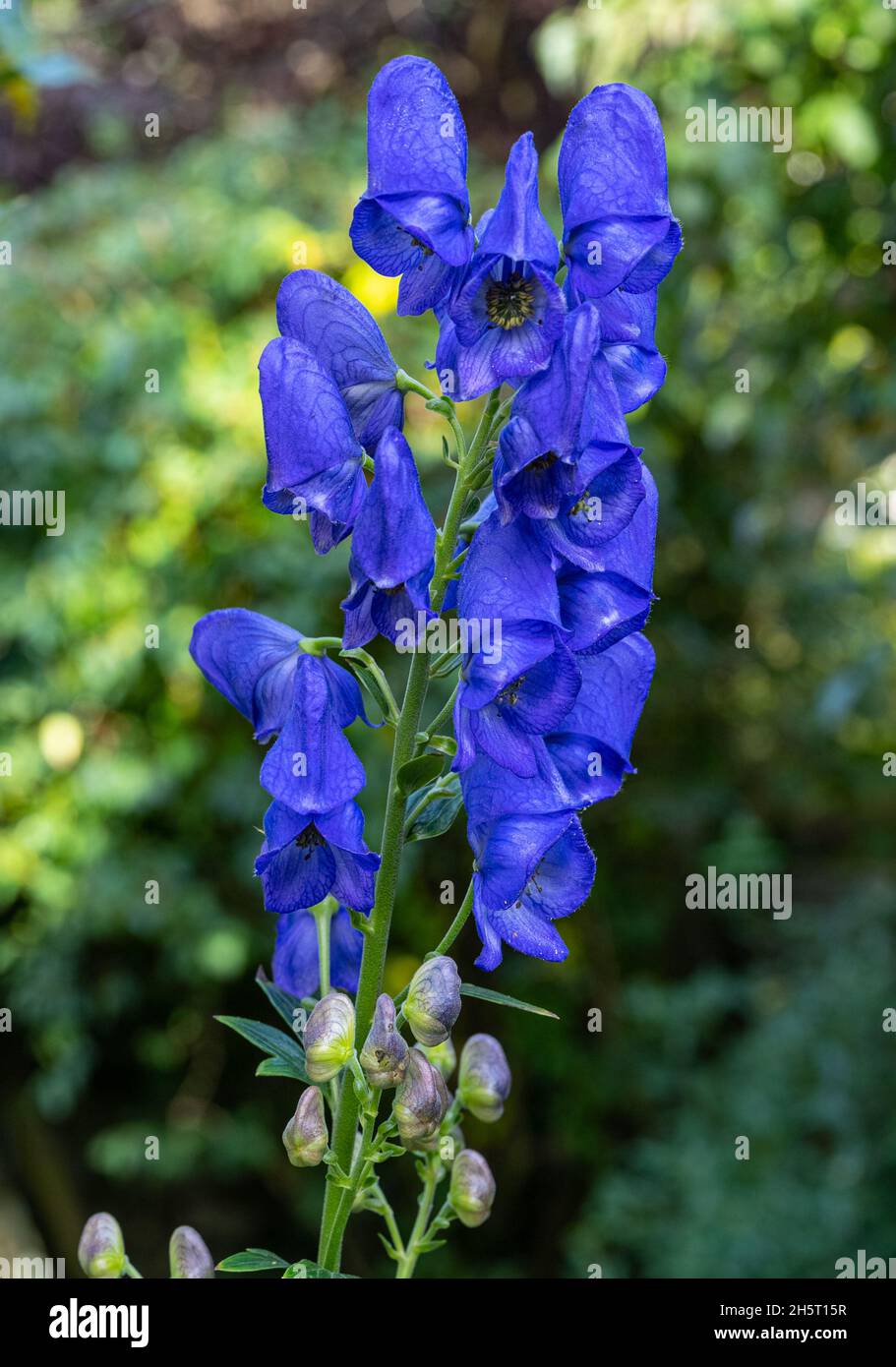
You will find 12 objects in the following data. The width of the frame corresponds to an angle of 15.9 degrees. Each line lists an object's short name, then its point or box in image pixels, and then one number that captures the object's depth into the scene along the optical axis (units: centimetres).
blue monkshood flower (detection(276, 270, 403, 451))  54
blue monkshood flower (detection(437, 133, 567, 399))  51
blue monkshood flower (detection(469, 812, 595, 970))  52
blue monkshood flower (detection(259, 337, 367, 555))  52
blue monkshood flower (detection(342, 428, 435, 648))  52
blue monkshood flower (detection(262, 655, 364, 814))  53
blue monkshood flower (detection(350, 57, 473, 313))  51
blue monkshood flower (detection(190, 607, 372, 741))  54
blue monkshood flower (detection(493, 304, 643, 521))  51
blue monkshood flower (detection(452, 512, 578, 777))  52
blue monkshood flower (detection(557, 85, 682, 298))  52
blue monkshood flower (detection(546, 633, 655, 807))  53
